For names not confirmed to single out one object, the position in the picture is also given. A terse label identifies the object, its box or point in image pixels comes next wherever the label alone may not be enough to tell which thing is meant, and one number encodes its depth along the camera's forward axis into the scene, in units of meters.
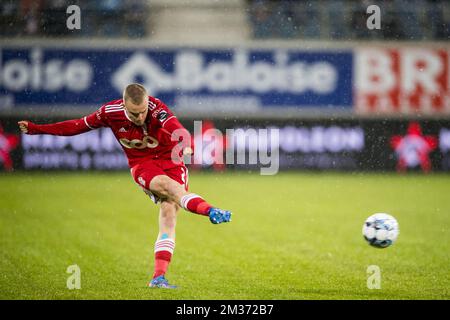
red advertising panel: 39.12
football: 14.74
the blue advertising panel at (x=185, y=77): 37.66
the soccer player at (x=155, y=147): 13.87
